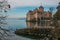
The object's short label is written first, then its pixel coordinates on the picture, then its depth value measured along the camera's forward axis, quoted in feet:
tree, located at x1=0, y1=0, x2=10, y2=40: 7.54
